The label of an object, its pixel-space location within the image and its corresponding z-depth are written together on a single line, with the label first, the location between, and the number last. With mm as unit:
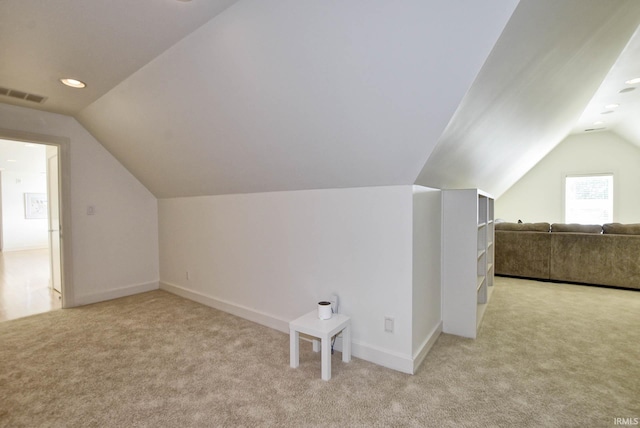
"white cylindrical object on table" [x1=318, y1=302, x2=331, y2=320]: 2266
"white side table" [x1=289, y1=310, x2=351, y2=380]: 2025
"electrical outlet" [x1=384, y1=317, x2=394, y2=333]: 2215
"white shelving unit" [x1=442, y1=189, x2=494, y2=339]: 2701
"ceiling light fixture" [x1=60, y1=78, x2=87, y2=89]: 2607
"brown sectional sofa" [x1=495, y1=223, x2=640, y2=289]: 4066
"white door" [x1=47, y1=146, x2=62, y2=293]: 3816
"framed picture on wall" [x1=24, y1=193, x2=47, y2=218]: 9000
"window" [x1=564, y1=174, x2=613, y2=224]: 7020
